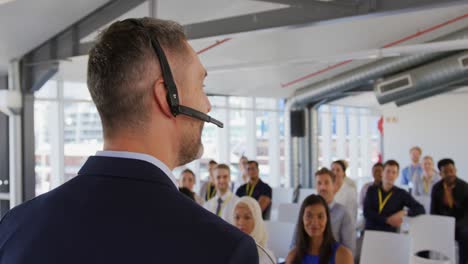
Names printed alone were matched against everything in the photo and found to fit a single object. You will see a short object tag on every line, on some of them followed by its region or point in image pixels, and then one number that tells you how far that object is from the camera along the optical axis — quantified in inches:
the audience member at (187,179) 247.4
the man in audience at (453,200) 220.6
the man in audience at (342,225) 166.9
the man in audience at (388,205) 207.8
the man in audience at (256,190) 254.2
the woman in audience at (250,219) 157.8
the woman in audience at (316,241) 134.5
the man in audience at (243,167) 329.4
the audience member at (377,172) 248.6
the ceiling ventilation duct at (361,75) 316.8
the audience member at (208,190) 276.0
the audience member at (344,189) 233.0
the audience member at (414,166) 332.8
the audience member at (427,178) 305.4
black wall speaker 452.8
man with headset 25.1
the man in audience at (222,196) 207.6
